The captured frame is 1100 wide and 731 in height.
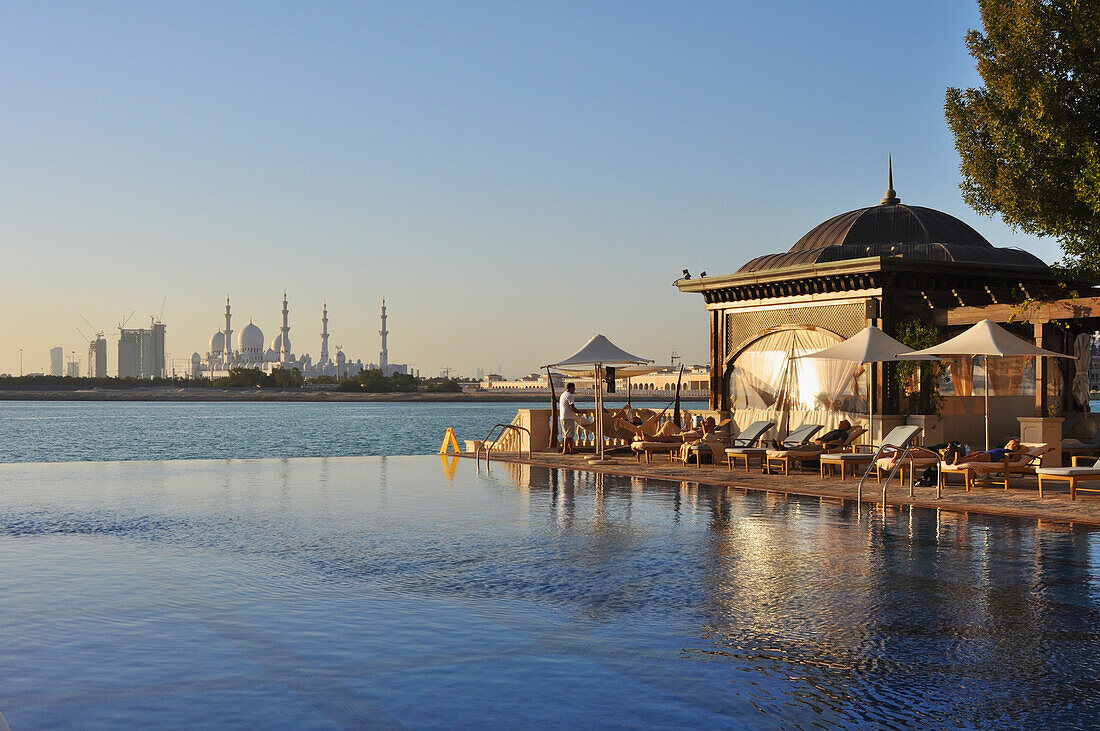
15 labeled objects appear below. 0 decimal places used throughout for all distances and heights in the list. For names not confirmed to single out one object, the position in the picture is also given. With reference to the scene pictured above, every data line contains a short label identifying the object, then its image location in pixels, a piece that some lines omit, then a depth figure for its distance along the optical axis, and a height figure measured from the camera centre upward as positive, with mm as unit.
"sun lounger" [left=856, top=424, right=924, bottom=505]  17016 -878
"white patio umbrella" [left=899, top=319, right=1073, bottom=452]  17016 +657
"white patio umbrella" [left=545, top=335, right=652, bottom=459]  23681 +618
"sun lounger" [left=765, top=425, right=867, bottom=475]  19031 -1236
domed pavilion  21297 +1691
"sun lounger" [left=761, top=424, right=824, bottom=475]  19748 -1009
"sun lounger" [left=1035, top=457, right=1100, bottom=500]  14500 -1211
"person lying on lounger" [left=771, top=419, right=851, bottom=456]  19312 -1030
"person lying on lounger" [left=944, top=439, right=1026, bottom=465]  16203 -1058
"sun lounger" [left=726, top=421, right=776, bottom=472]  20234 -1179
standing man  24531 -793
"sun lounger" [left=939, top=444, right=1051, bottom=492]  16156 -1233
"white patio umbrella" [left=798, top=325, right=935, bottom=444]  18672 +654
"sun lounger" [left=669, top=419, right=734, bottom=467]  21453 -1235
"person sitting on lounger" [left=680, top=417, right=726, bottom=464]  21672 -1119
